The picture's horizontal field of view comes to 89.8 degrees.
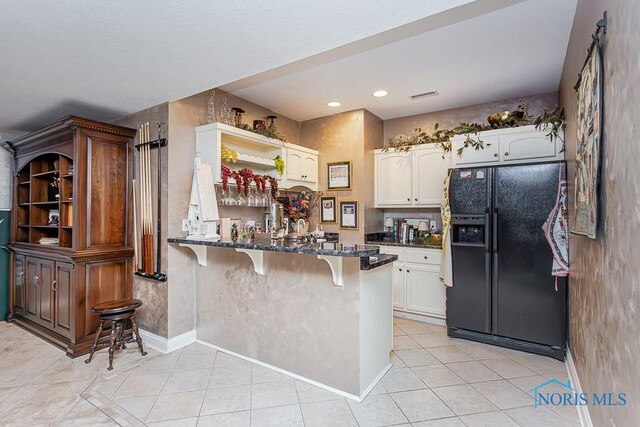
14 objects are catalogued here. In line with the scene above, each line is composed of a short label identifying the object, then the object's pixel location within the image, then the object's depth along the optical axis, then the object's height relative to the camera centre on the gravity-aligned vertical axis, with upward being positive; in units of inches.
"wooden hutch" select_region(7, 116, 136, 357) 119.6 -9.5
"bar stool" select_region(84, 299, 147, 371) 111.1 -37.1
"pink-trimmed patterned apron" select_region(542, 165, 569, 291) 108.3 -6.7
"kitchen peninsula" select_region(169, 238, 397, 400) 89.4 -30.5
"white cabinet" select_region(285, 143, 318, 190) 156.8 +23.9
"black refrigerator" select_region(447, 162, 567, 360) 113.8 -18.6
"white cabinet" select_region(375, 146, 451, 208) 157.1 +18.6
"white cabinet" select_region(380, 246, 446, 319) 146.7 -32.8
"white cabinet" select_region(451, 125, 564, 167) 123.0 +25.9
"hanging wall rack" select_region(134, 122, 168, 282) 122.6 -3.6
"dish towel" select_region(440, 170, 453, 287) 132.9 -12.7
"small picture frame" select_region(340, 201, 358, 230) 167.8 -1.0
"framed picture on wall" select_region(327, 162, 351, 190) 168.7 +20.0
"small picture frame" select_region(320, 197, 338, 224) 175.9 +1.7
